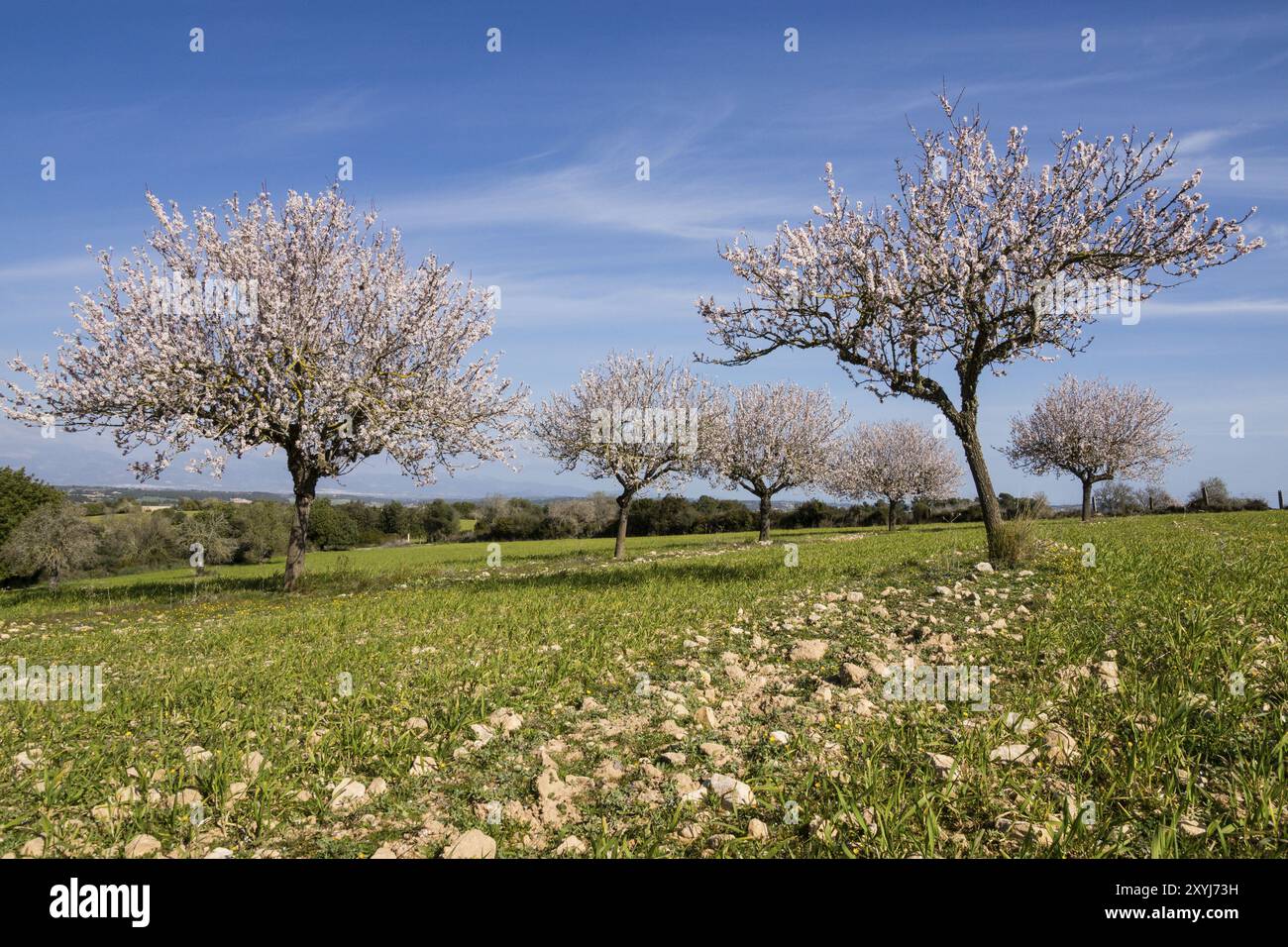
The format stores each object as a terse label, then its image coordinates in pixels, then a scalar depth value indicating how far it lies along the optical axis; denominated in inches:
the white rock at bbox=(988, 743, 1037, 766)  192.9
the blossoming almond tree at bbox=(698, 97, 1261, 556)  511.5
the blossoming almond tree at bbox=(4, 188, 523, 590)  732.7
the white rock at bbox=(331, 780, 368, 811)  188.2
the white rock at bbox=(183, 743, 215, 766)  210.5
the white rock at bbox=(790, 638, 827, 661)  305.4
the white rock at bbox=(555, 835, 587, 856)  157.9
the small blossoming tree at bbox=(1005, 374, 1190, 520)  1914.4
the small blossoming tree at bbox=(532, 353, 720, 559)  1385.3
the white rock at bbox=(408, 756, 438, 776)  205.0
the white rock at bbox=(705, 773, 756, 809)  177.2
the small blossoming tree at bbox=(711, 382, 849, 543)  1720.0
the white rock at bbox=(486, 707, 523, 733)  234.1
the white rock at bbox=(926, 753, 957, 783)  185.5
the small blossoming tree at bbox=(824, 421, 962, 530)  2230.6
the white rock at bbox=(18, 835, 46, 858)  165.5
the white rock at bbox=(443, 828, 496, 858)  156.6
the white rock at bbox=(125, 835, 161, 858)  165.5
